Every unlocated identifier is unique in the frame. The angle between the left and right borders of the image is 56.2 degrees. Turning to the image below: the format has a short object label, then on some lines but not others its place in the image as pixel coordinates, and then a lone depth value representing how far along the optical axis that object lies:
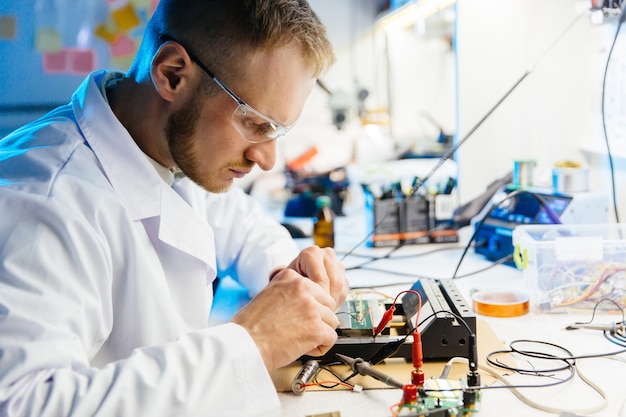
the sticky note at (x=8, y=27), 2.62
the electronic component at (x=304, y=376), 0.95
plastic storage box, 1.28
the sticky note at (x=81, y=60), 2.79
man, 0.75
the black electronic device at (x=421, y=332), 1.02
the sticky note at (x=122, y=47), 2.92
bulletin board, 2.63
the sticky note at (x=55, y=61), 2.71
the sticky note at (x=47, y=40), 2.70
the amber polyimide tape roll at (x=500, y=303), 1.28
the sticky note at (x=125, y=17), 2.93
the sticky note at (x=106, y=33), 2.90
